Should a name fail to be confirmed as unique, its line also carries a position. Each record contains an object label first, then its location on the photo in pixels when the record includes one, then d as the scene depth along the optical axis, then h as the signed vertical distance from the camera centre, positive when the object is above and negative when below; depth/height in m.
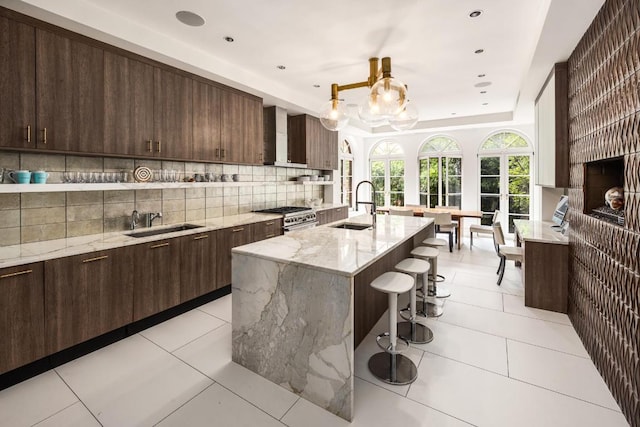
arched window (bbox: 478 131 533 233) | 6.92 +0.65
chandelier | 2.62 +0.95
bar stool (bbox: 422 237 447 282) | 3.45 -0.45
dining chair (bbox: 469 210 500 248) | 5.77 -0.49
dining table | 6.06 -0.18
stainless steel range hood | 5.07 +1.19
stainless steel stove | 4.59 -0.19
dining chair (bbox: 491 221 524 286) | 3.89 -0.63
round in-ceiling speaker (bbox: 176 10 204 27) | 2.64 +1.71
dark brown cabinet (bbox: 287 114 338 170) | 5.62 +1.25
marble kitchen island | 1.80 -0.72
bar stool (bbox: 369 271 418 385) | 2.09 -1.20
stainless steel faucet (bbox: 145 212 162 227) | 3.39 -0.14
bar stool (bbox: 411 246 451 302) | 3.16 -0.97
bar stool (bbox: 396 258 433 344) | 2.57 -1.12
